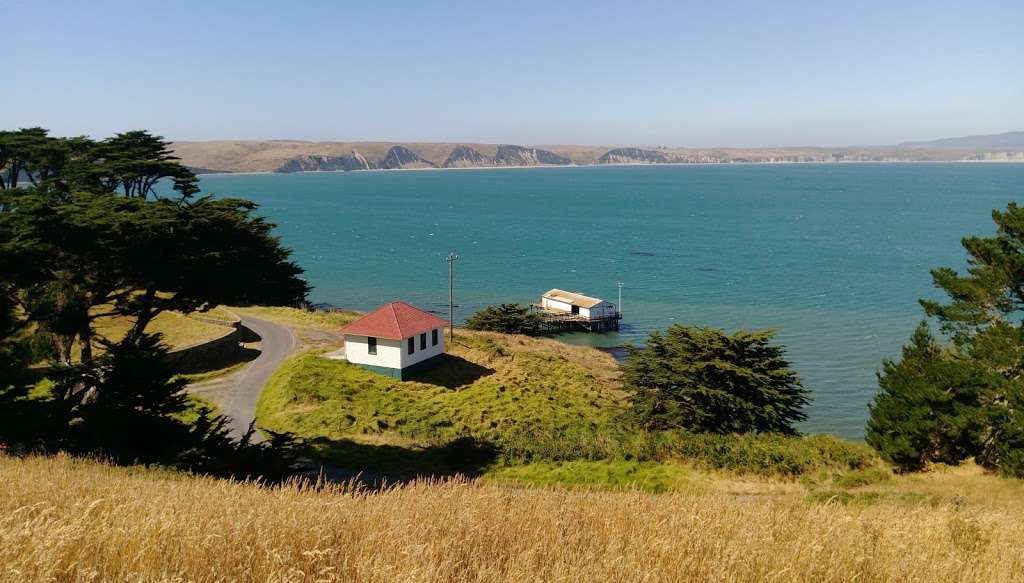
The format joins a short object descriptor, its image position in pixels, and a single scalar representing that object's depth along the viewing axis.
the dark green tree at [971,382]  18.73
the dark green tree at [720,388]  26.31
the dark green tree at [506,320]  54.38
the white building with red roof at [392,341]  33.28
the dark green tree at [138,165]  36.53
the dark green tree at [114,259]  16.78
